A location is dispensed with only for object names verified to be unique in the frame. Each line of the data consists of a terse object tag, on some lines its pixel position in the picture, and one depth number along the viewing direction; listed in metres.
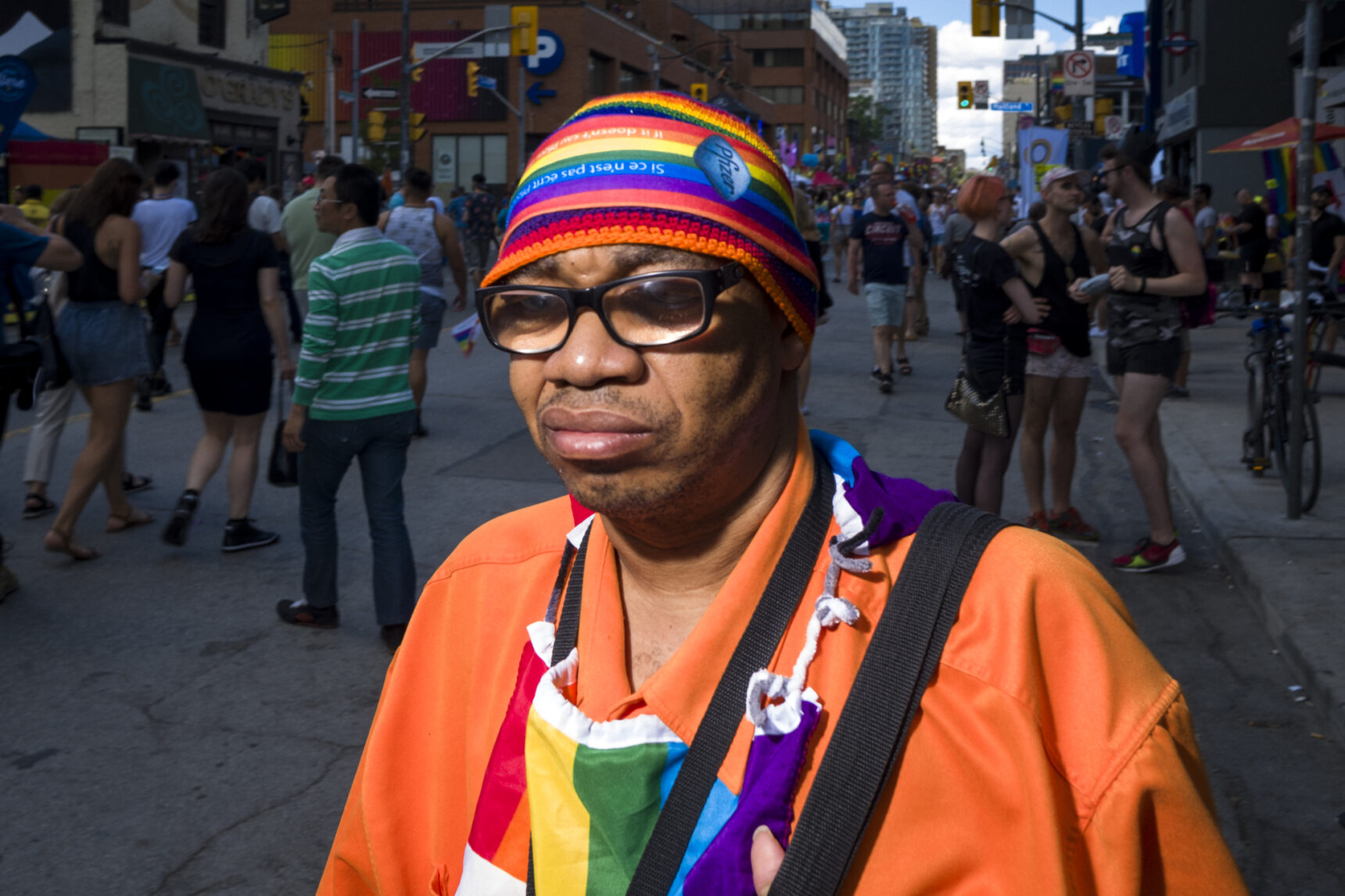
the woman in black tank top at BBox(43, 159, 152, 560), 6.61
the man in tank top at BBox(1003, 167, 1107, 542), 6.30
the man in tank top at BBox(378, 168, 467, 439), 9.44
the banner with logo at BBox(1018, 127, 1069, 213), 22.27
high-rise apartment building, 187.62
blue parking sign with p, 54.50
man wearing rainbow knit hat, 1.22
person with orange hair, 6.18
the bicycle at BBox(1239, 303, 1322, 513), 7.09
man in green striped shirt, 5.26
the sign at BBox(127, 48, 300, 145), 27.66
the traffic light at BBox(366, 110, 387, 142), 40.38
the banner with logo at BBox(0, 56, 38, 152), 12.30
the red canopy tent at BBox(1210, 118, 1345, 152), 13.88
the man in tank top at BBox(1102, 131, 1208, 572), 6.07
